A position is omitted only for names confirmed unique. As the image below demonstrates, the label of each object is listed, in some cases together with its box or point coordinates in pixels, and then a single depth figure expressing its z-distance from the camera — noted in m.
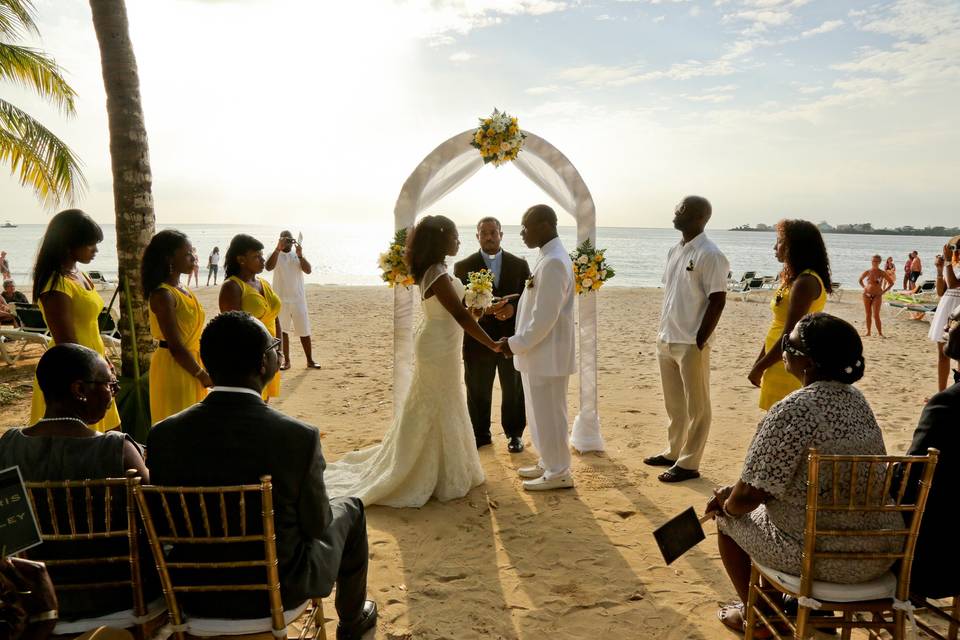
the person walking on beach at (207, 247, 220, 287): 32.75
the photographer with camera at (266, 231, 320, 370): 10.30
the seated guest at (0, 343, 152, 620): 2.40
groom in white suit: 4.98
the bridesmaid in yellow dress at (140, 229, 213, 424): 4.32
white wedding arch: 6.14
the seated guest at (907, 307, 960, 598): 2.66
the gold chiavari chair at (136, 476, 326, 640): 2.29
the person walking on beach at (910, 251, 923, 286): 24.37
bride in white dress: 5.13
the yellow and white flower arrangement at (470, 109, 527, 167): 5.93
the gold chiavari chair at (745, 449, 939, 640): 2.50
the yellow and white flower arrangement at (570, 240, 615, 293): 5.86
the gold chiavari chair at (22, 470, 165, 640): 2.32
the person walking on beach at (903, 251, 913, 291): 25.42
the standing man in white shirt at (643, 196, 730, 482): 5.30
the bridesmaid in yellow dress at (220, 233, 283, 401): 5.31
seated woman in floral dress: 2.66
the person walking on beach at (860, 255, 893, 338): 14.26
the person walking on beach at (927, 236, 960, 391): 7.88
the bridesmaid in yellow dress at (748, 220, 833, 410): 4.45
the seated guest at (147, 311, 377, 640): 2.34
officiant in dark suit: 6.72
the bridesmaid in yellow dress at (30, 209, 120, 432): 4.08
